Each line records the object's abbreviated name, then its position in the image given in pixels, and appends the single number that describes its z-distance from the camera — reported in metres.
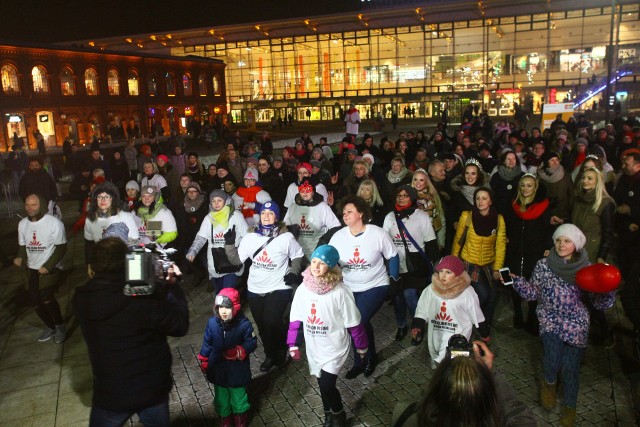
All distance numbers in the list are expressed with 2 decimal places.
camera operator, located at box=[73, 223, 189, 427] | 3.25
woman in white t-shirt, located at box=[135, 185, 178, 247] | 7.25
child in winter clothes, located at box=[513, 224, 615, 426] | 4.47
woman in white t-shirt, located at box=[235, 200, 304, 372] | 5.67
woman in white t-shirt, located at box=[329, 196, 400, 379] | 5.51
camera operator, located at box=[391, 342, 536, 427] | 2.04
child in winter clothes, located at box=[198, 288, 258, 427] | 4.38
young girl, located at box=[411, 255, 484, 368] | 4.58
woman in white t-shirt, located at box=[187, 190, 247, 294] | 6.58
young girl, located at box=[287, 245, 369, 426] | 4.46
